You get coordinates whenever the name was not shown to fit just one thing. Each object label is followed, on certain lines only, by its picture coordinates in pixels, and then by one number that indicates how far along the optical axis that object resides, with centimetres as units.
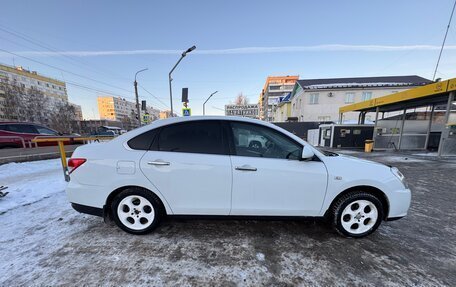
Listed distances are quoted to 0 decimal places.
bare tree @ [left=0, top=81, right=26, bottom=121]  3522
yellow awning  841
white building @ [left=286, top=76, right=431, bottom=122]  2375
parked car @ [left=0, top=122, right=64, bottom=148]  738
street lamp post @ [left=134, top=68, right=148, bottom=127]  1672
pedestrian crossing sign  1007
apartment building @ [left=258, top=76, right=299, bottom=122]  6162
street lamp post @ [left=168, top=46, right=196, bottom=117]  951
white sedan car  230
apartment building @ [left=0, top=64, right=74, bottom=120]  3870
